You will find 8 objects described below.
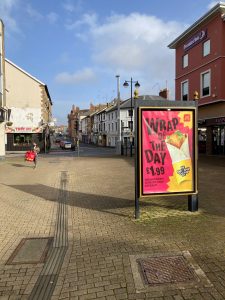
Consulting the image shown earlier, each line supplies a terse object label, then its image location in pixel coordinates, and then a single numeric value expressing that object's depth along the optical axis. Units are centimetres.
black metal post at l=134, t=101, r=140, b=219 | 515
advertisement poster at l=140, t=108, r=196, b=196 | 516
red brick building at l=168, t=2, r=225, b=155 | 1673
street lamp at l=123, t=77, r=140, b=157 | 2194
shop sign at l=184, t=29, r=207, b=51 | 1813
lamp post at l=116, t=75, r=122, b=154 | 2489
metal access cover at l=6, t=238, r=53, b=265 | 363
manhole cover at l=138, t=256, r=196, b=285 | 309
